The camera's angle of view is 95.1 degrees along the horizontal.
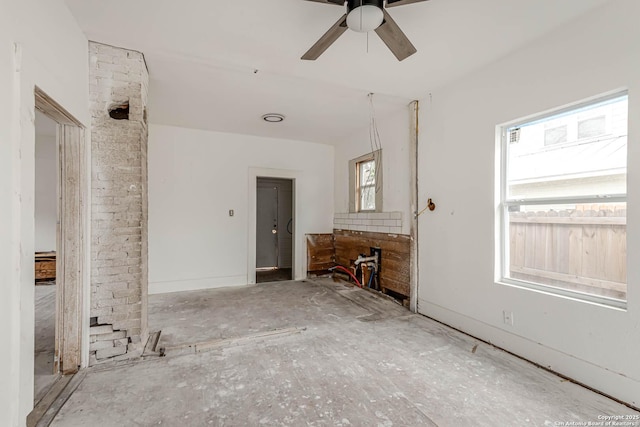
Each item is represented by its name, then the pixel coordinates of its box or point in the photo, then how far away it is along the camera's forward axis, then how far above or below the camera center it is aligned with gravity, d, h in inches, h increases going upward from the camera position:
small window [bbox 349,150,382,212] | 184.5 +20.5
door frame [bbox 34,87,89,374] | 88.9 -11.9
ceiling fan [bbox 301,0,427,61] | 69.3 +47.7
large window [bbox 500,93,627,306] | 80.5 +3.7
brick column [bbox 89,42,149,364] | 95.8 +2.9
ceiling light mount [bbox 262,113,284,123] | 167.4 +55.9
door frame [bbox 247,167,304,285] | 204.8 -4.1
